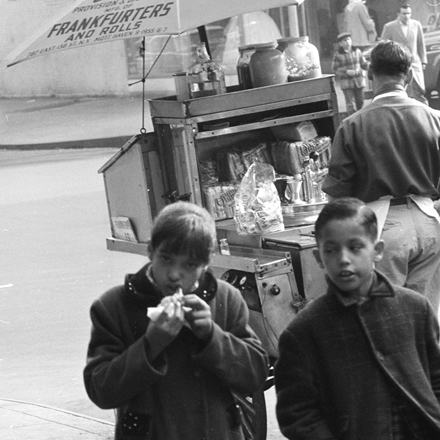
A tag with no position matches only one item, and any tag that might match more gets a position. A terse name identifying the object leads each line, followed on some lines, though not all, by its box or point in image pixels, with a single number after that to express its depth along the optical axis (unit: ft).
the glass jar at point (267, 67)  29.18
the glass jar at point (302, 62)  29.91
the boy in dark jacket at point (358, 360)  15.60
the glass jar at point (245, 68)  29.89
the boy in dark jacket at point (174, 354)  15.17
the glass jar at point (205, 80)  28.45
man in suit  86.06
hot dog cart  25.23
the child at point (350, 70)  87.97
